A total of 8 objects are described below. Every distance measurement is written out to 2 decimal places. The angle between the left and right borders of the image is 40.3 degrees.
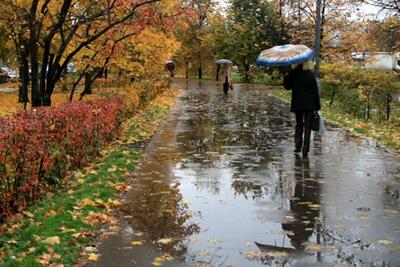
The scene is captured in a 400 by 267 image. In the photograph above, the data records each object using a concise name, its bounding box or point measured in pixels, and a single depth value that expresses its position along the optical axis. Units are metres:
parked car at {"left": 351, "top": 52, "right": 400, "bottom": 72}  32.53
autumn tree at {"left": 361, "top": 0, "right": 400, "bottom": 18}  17.27
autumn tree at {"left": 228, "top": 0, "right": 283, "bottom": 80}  44.03
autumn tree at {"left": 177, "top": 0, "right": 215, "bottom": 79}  53.51
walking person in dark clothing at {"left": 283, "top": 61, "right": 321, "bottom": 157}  10.17
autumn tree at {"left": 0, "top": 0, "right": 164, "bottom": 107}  13.37
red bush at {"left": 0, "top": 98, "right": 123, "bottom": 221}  5.96
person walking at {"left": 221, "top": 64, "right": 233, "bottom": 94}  31.67
